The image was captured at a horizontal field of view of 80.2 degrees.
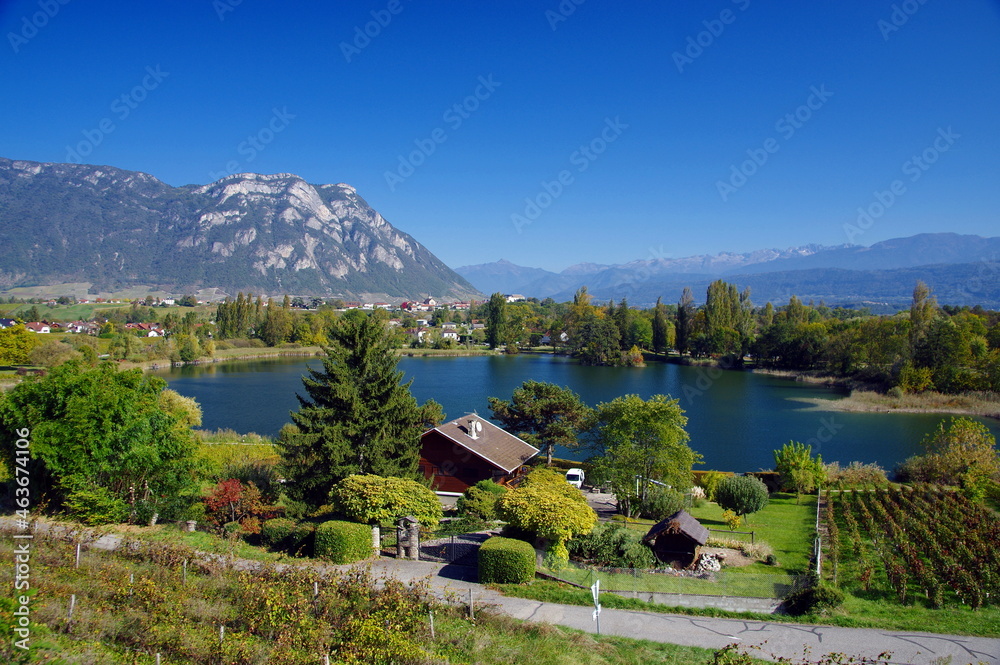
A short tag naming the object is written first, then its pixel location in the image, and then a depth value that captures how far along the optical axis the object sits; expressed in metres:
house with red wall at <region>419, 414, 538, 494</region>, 24.88
